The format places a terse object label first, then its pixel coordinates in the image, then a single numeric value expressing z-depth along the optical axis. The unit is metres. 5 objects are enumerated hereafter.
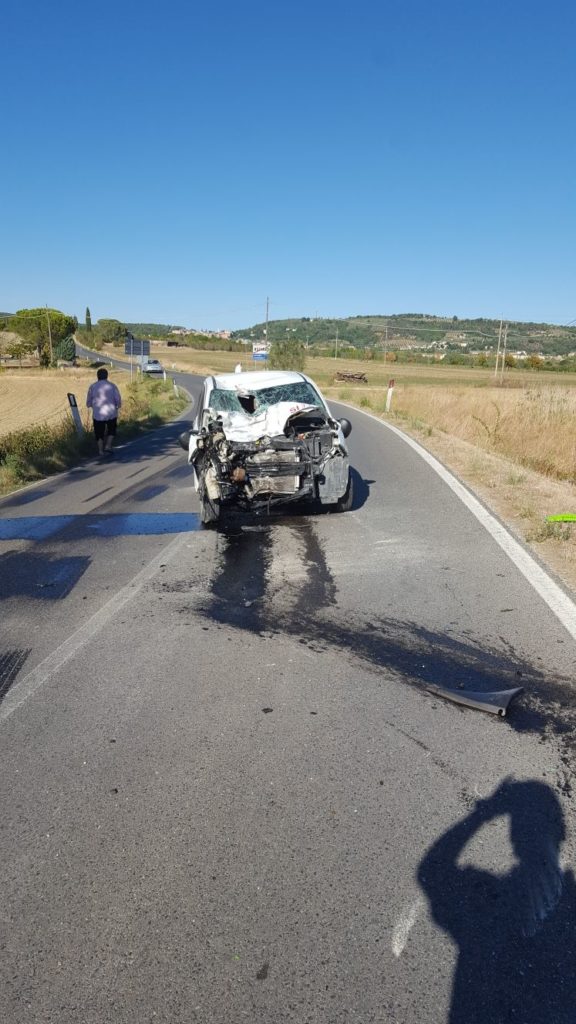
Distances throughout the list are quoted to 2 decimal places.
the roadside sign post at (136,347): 39.84
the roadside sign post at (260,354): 64.84
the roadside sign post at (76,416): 16.08
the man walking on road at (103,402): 14.56
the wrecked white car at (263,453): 7.58
